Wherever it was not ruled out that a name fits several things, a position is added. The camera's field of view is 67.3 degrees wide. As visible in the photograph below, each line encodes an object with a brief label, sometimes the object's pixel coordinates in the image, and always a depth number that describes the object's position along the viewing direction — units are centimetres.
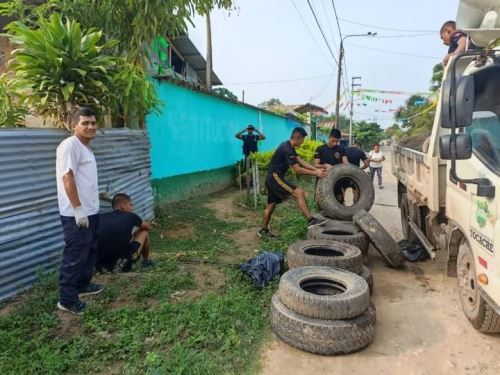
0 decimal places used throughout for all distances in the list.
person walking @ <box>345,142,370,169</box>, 778
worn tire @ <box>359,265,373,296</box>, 401
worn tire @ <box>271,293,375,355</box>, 289
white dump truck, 258
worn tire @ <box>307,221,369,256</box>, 476
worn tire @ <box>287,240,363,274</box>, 394
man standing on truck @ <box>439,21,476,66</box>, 403
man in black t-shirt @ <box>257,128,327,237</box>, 603
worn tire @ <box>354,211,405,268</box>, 467
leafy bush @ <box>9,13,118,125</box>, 412
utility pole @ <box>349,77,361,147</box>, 3478
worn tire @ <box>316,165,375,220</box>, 577
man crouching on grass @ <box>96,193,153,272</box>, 392
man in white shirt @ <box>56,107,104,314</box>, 310
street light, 2468
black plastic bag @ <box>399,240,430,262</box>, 517
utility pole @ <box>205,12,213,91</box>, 1531
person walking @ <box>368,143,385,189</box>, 1242
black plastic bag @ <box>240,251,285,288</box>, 409
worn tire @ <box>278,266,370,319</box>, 299
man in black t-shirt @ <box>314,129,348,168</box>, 720
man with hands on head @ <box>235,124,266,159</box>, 1135
